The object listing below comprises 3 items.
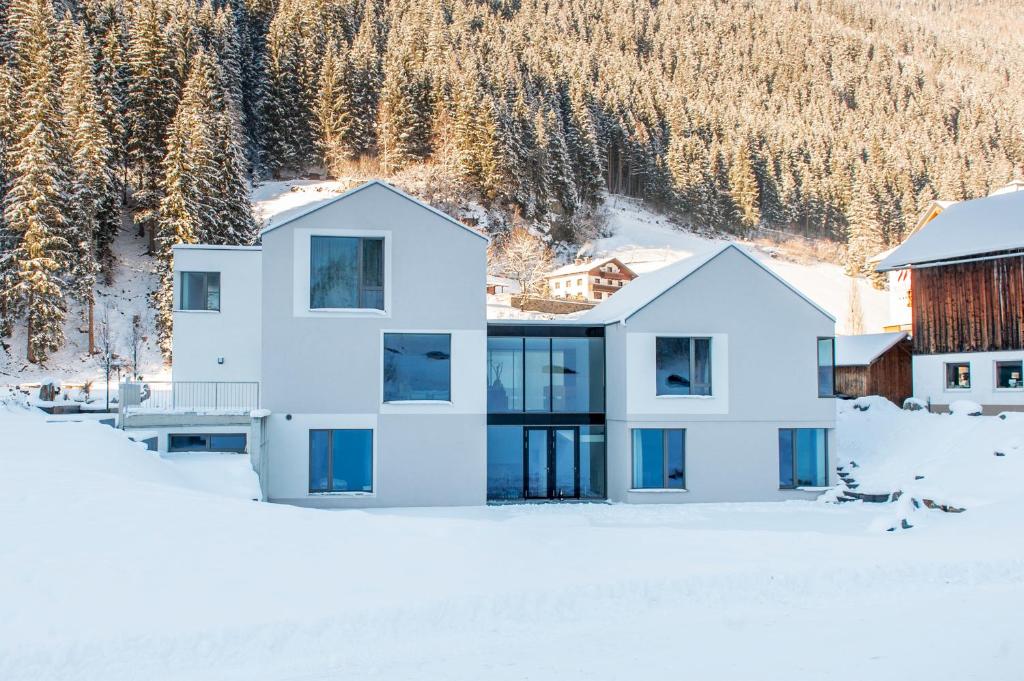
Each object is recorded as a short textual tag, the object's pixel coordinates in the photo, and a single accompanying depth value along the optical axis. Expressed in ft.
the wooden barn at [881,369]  91.35
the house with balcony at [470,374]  61.87
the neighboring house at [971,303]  78.38
